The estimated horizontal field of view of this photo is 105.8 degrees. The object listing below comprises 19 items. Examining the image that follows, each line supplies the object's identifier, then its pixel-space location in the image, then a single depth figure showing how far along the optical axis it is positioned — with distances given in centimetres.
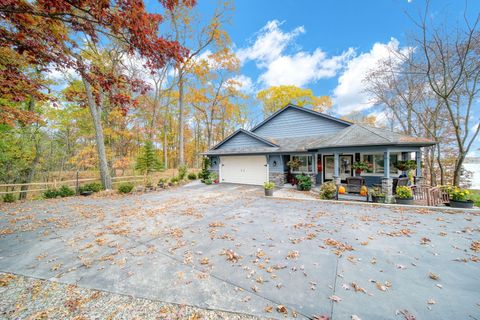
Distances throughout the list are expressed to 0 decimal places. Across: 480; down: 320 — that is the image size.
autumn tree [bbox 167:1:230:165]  1584
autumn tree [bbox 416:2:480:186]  823
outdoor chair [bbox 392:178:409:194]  828
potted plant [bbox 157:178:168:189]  1270
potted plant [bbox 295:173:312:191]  1080
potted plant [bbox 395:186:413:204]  726
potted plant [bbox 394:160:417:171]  863
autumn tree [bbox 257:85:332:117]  2277
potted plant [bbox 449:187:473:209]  642
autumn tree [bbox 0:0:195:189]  340
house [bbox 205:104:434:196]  892
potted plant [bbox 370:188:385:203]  770
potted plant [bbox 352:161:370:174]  909
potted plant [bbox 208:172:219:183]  1447
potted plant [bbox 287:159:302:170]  1183
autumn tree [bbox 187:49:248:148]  1836
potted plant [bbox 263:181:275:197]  923
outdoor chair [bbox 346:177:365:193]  866
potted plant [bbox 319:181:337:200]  857
